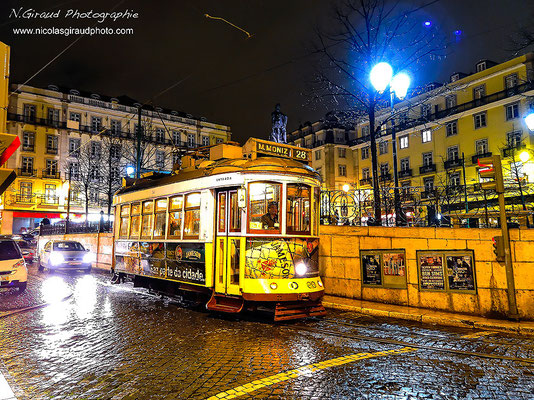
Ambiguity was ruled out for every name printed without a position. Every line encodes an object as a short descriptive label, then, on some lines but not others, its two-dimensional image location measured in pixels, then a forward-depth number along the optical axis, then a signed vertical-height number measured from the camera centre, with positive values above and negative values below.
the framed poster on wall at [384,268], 10.12 -0.90
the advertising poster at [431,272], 9.43 -0.94
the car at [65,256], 19.23 -0.80
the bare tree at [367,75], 13.85 +5.83
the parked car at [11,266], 11.66 -0.78
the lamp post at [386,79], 10.12 +4.06
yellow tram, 8.31 +0.13
